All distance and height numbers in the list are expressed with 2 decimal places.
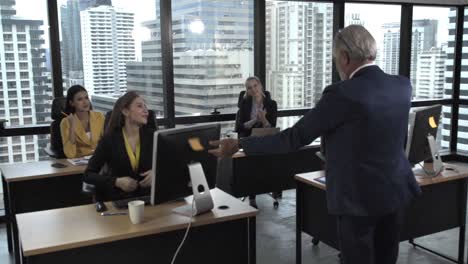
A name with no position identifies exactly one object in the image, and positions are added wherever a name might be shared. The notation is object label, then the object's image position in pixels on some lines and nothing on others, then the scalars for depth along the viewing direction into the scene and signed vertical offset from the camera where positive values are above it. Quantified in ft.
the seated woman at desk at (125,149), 9.26 -1.55
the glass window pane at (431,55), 21.80 +0.61
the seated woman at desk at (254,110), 16.15 -1.40
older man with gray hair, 6.10 -0.98
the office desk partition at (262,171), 14.28 -3.20
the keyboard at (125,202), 8.14 -2.34
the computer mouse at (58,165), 11.74 -2.36
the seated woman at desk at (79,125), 12.84 -1.49
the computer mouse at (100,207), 7.96 -2.33
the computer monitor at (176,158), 7.19 -1.40
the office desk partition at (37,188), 11.17 -2.92
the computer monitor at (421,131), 9.67 -1.34
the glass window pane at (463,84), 22.03 -0.80
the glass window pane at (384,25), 20.22 +1.95
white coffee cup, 7.28 -2.19
